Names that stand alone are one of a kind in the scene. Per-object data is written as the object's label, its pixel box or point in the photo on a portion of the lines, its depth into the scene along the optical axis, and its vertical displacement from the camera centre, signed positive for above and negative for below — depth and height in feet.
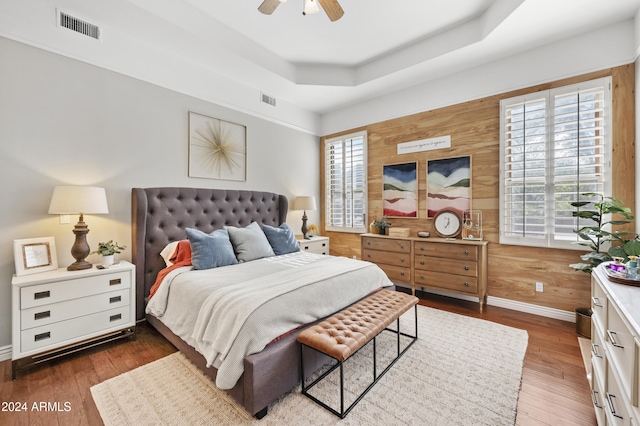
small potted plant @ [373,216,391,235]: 13.83 -0.60
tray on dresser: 4.44 -1.07
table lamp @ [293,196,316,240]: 15.01 +0.43
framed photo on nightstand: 7.33 -1.23
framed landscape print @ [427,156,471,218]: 12.11 +1.26
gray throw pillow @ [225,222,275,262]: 10.21 -1.22
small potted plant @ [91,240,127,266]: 8.39 -1.24
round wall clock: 12.12 -0.47
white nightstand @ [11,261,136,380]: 6.68 -2.65
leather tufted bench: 5.41 -2.56
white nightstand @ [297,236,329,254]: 14.46 -1.75
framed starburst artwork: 11.47 +2.78
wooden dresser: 10.77 -2.10
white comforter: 5.53 -2.17
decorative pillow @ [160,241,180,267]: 9.53 -1.43
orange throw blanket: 8.95 -1.62
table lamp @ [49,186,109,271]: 7.50 +0.13
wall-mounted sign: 12.70 +3.27
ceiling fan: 7.02 +5.40
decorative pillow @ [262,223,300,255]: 11.54 -1.19
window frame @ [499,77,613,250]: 9.04 +1.83
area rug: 5.36 -3.96
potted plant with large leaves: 8.05 -0.56
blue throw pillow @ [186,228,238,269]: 8.91 -1.30
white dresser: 3.22 -1.96
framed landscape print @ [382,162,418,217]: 13.70 +1.16
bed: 5.35 -0.88
